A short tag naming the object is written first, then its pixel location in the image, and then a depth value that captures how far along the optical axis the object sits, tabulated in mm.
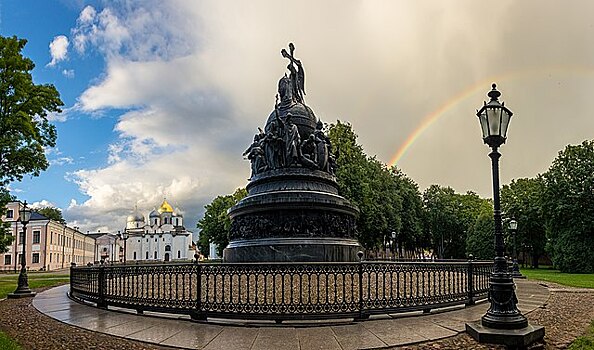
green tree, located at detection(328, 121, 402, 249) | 42906
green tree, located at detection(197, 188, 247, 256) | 65250
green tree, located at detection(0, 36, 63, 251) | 27281
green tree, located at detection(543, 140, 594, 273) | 40562
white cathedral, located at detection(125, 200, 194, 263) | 129250
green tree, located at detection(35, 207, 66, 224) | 99681
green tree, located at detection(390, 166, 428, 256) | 58469
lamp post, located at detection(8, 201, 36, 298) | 18369
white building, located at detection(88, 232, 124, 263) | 122875
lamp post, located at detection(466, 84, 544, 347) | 8102
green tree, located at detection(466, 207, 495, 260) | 58406
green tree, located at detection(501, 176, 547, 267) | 52375
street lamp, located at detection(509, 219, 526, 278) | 28500
